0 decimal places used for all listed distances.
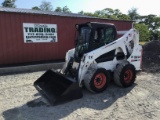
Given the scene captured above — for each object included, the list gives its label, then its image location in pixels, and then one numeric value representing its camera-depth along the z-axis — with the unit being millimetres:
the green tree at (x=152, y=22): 37573
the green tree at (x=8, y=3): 35316
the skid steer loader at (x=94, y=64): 3711
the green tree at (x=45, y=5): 42168
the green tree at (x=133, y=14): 42249
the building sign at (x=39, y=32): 6663
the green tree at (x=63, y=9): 41676
